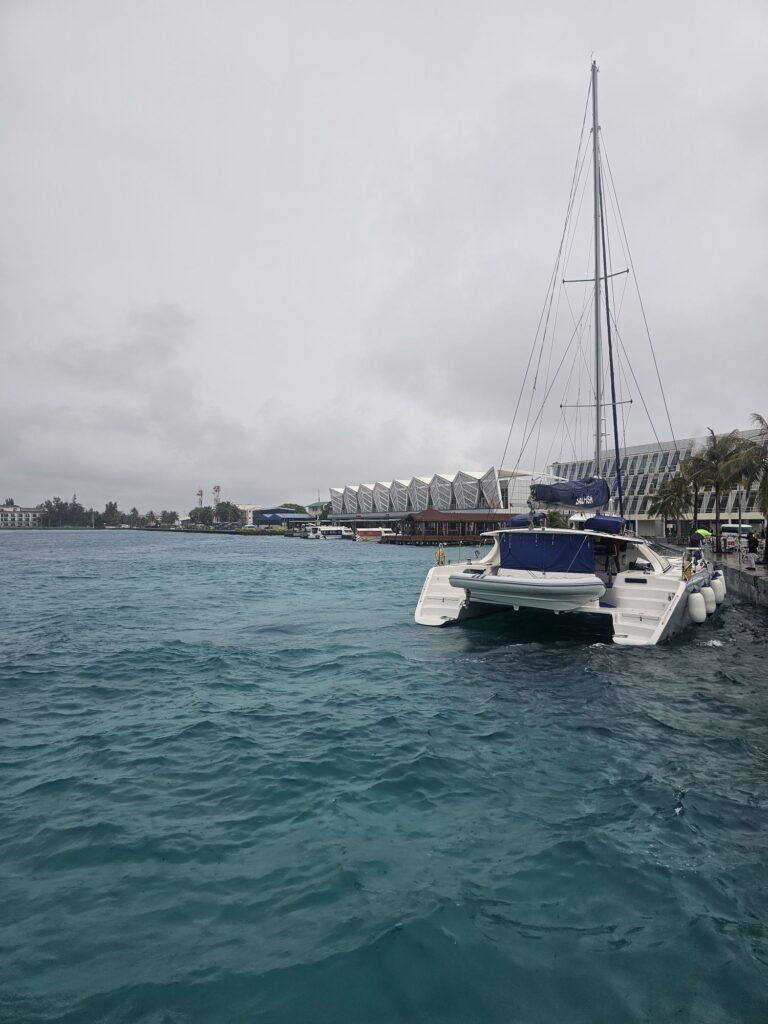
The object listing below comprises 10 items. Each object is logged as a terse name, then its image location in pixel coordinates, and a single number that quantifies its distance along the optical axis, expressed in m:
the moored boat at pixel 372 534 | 110.31
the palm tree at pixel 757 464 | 26.19
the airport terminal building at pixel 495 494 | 77.06
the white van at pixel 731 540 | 42.26
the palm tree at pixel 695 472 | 45.75
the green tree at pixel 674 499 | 53.65
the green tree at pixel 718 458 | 38.24
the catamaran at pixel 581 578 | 13.85
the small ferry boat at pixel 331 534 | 125.39
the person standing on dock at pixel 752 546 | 33.88
